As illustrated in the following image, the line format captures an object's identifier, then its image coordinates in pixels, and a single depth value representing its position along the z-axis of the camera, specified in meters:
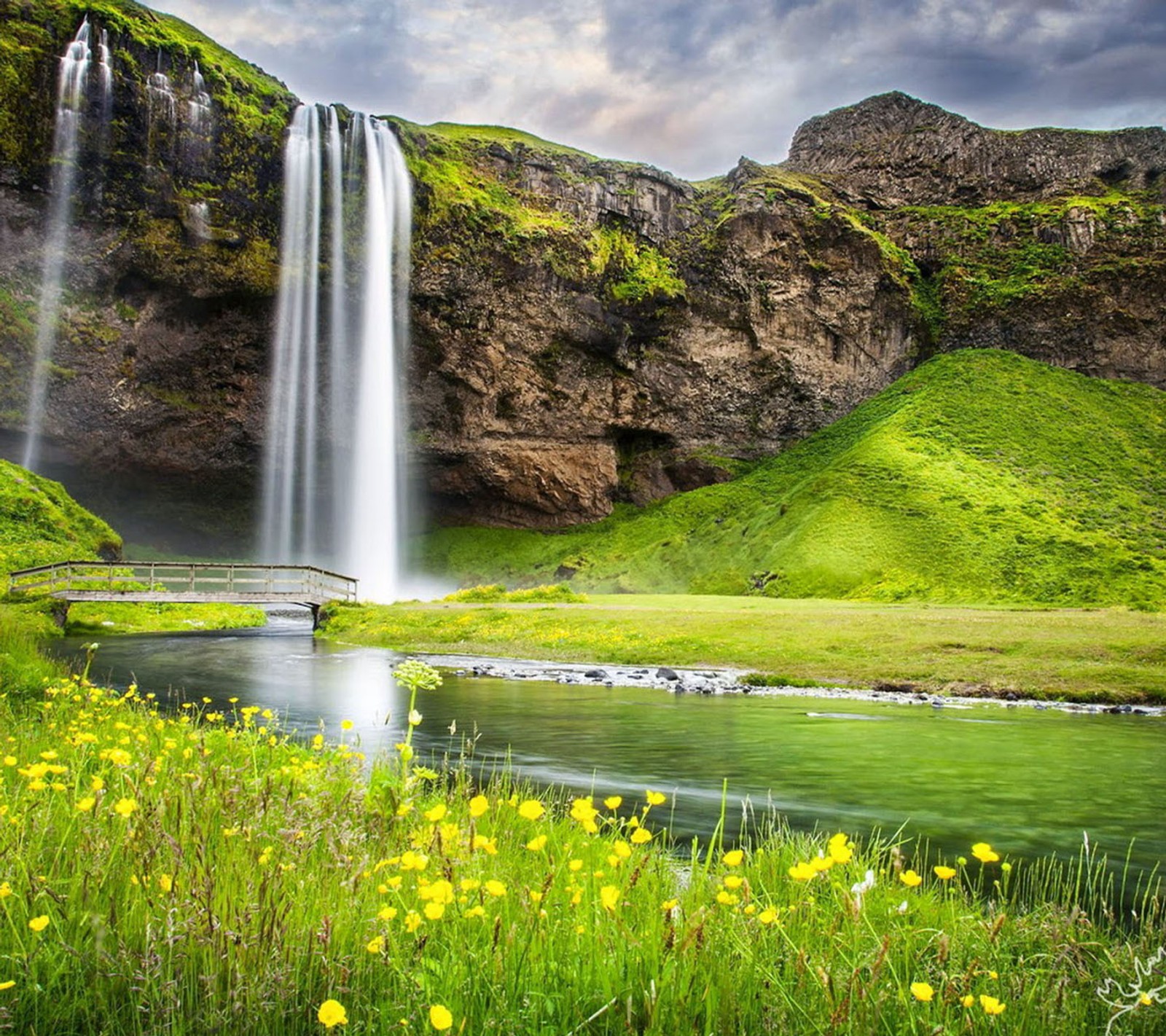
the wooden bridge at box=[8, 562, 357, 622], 38.25
